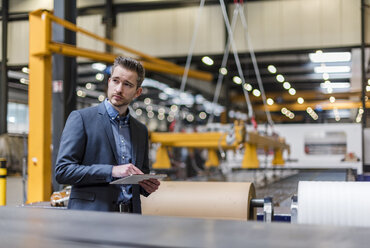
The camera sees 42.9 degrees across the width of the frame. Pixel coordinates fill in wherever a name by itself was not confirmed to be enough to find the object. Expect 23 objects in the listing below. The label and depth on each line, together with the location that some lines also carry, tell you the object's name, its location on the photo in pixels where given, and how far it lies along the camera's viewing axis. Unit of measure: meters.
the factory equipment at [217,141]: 6.02
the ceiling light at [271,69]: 17.64
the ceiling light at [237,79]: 20.37
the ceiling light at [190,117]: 30.96
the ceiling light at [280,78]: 20.35
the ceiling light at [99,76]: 18.94
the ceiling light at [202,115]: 32.30
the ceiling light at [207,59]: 13.15
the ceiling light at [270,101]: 22.19
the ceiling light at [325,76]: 17.33
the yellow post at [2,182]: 5.45
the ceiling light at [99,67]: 16.87
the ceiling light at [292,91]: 21.96
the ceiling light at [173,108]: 29.21
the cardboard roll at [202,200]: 2.61
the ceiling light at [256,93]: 23.21
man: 2.08
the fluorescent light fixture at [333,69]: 15.12
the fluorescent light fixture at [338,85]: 17.04
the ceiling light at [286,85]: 21.91
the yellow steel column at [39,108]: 5.68
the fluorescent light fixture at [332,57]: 13.80
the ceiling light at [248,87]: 21.00
